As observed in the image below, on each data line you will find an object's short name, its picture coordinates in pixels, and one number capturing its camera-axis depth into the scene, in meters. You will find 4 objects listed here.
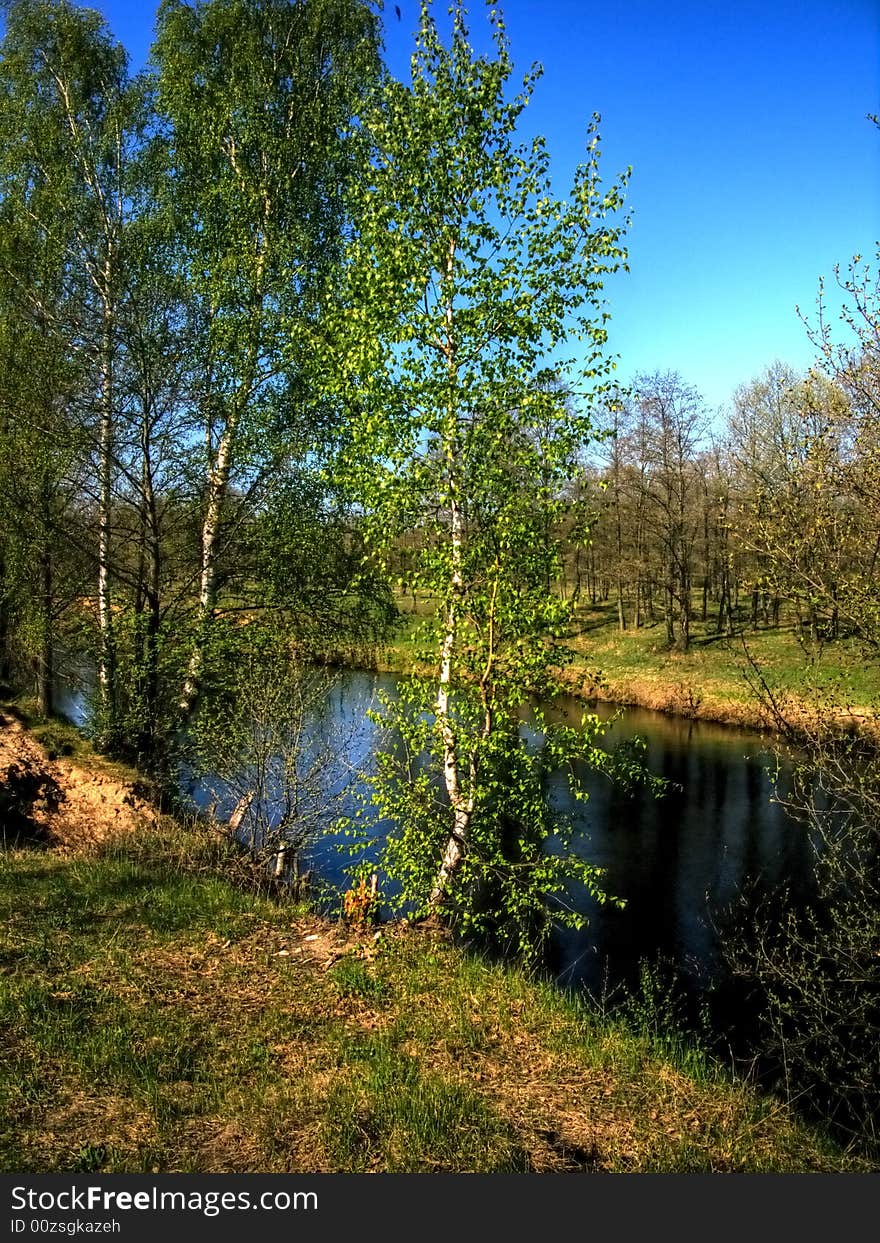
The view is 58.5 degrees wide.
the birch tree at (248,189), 15.27
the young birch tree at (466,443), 10.41
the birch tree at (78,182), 15.21
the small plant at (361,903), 11.62
